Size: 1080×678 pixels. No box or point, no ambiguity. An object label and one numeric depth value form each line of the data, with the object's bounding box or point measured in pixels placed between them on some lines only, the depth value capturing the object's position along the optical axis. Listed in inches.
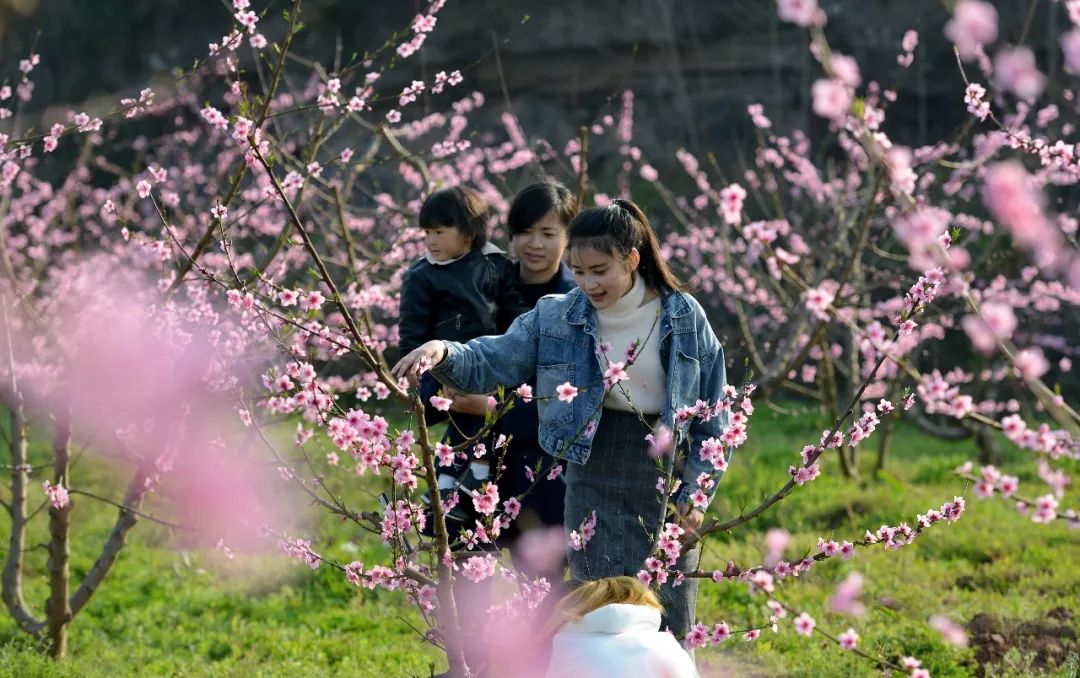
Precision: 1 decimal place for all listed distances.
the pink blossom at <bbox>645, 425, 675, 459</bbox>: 231.5
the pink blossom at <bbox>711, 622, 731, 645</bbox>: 217.6
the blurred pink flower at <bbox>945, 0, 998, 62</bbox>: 131.2
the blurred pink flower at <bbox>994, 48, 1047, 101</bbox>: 141.7
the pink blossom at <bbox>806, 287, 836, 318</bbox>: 175.9
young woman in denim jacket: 238.5
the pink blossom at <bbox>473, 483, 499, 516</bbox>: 210.4
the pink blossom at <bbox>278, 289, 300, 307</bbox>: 216.5
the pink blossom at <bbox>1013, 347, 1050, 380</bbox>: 145.3
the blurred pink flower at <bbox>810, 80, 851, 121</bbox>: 142.0
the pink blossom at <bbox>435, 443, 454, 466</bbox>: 201.9
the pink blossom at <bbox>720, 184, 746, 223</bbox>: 189.3
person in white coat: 183.2
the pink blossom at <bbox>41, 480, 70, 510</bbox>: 316.4
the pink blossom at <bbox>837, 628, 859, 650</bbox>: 187.3
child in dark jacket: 285.3
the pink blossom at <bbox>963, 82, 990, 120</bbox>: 253.5
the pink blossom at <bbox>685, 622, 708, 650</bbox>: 215.2
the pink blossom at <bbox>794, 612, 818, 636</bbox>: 182.7
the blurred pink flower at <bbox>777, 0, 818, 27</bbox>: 134.9
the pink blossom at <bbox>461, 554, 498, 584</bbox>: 220.8
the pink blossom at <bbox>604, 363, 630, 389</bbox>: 209.8
